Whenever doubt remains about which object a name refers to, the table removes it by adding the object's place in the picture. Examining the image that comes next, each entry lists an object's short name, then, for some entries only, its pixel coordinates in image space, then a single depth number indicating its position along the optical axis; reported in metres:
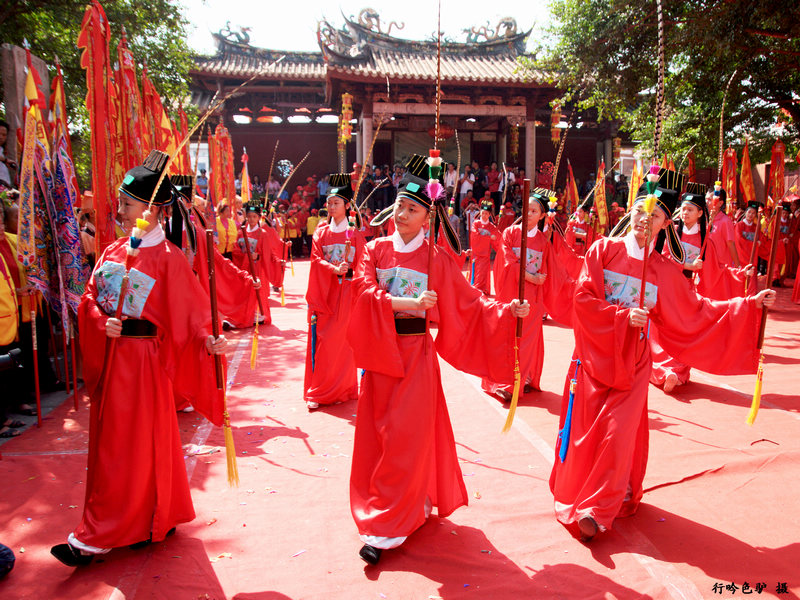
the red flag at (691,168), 9.05
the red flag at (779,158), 7.54
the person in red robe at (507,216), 15.09
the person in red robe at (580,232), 9.16
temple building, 17.39
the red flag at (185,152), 6.65
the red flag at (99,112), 3.66
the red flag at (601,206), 9.16
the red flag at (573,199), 9.94
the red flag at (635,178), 6.26
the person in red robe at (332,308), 5.47
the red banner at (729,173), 8.06
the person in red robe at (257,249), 9.53
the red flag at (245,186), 10.36
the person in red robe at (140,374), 2.90
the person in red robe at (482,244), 10.77
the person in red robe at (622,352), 3.15
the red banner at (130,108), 4.79
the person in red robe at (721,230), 7.33
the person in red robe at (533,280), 5.84
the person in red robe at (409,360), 3.02
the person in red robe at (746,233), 11.86
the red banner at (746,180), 9.30
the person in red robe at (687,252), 5.87
